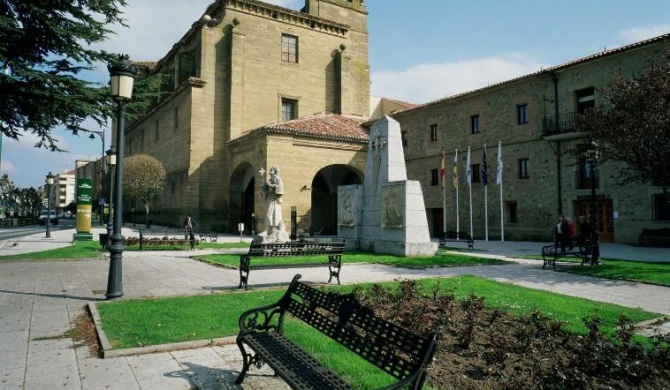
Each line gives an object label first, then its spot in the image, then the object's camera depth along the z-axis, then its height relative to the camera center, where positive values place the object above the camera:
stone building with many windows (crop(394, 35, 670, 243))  21.52 +3.88
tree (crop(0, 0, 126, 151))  12.03 +4.61
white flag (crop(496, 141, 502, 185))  24.97 +2.57
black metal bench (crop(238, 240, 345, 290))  8.99 -0.80
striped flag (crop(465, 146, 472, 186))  26.58 +2.49
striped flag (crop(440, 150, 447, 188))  27.34 +2.75
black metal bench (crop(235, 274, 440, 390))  2.65 -0.98
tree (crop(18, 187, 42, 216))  81.69 +2.99
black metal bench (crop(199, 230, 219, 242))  22.03 -1.25
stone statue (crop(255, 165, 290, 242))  15.62 +0.19
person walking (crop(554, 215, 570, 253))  14.63 -0.57
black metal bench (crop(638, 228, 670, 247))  19.62 -1.11
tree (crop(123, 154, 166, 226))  31.12 +2.83
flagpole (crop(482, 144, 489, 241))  25.34 +0.39
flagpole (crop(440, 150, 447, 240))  27.31 +2.74
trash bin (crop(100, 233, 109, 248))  16.36 -0.98
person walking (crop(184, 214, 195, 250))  18.09 -0.94
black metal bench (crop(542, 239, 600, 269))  12.09 -1.14
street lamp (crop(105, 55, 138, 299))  7.35 +1.08
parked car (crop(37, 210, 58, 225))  46.05 -0.60
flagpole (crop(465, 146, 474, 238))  26.53 +2.42
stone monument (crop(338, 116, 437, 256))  14.41 +0.28
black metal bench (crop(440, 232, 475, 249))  19.83 -1.19
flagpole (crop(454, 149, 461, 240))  26.61 +2.47
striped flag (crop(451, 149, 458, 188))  26.61 +2.38
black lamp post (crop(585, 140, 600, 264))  12.24 +1.19
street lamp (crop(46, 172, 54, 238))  26.70 +2.01
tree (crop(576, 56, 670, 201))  10.76 +2.35
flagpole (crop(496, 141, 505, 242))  24.98 +1.99
